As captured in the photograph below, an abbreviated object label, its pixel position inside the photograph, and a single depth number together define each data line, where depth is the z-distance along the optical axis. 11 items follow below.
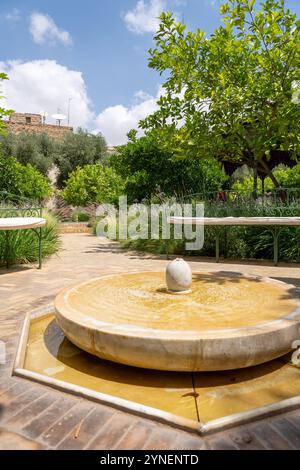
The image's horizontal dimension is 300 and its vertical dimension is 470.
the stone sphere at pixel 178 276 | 3.22
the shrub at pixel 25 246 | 6.49
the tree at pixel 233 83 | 6.81
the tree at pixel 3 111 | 7.52
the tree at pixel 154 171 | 10.54
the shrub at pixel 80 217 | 20.11
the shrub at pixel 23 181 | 13.84
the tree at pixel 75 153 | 27.73
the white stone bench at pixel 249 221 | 6.28
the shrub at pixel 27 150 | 26.11
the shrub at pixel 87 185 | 21.78
